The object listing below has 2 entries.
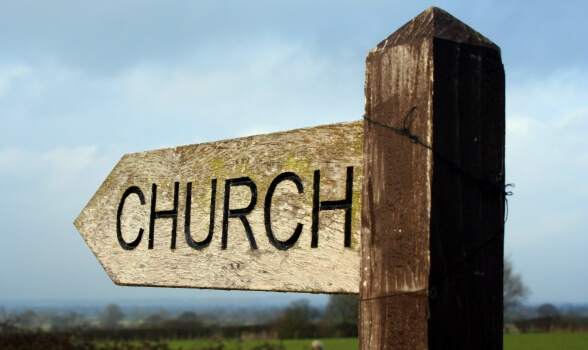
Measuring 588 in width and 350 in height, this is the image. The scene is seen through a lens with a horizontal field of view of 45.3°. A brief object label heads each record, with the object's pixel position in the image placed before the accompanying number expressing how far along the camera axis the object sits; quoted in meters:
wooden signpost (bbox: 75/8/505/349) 1.50
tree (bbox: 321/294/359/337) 36.18
